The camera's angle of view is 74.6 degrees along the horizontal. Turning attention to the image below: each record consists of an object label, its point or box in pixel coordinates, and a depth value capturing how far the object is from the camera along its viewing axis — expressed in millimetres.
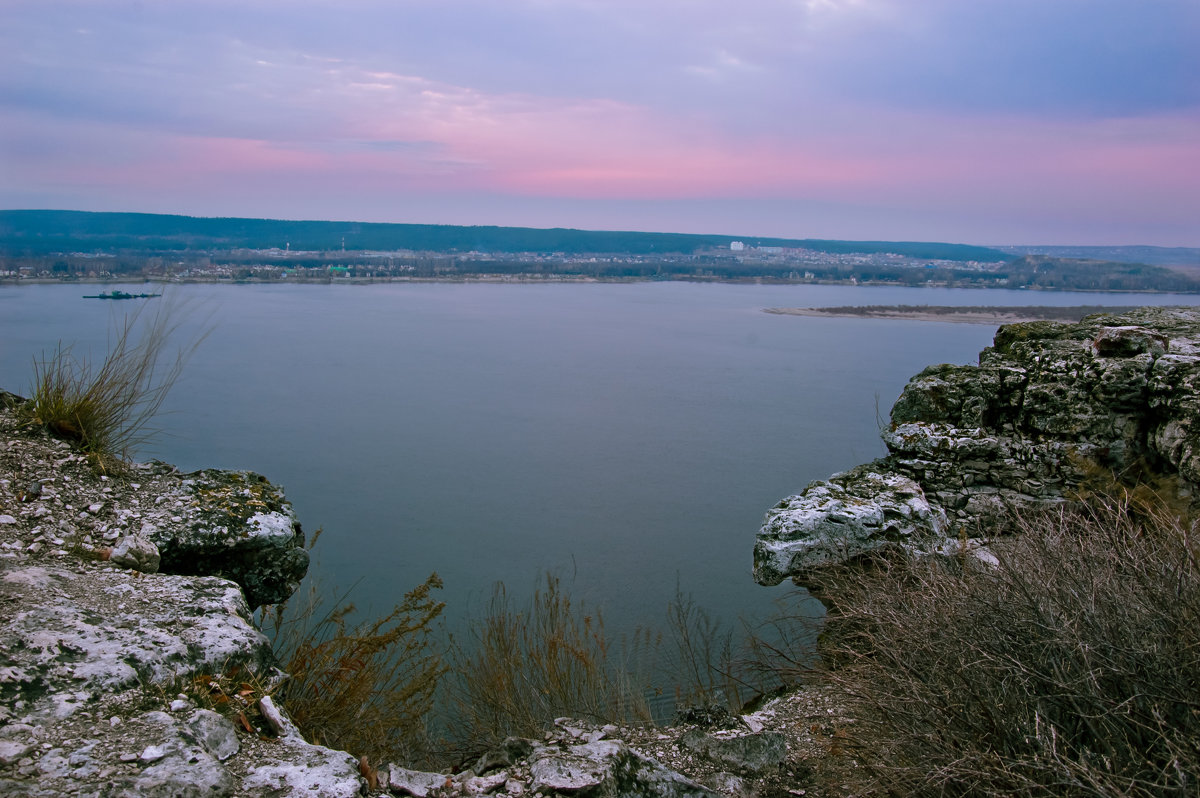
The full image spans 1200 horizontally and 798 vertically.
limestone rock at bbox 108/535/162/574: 3359
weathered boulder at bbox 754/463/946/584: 4512
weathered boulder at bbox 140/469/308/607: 3715
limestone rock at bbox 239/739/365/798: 2293
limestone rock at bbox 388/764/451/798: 2635
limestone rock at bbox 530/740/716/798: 2715
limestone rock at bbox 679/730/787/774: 3240
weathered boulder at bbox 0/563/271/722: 2422
